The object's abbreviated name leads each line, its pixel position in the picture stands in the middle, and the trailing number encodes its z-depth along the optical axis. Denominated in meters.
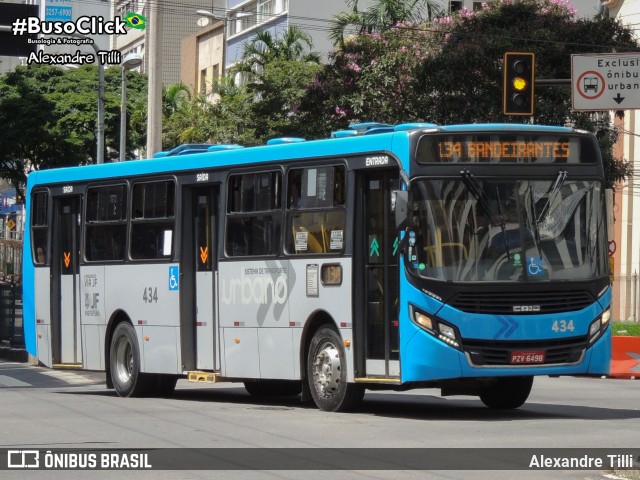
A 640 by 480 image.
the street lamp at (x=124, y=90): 40.44
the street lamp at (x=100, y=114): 36.88
